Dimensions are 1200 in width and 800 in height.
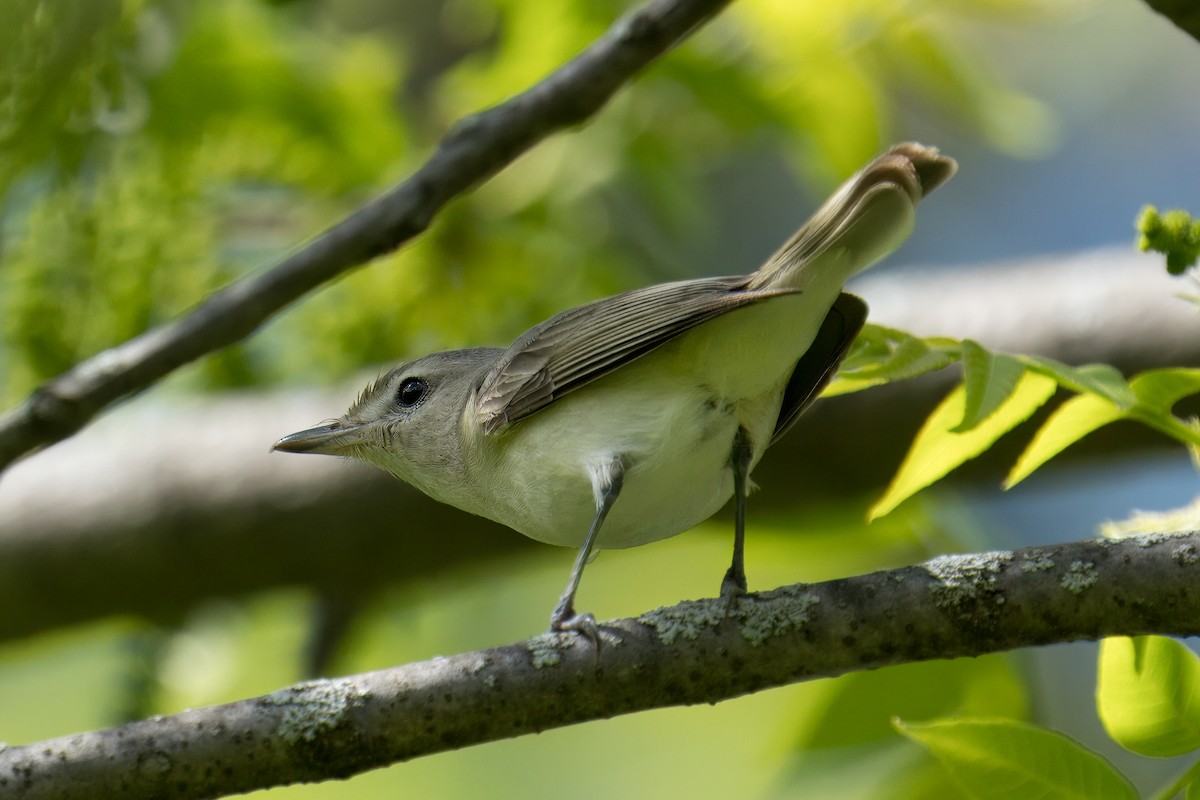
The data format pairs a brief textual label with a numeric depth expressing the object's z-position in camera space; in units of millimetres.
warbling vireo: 5410
